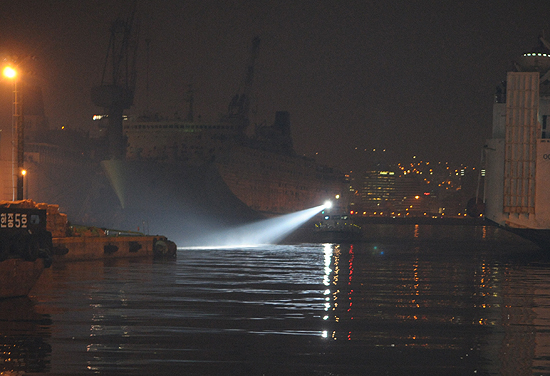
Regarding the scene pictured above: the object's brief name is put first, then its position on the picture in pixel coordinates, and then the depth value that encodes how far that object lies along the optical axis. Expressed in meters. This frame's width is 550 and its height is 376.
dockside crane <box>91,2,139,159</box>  141.00
